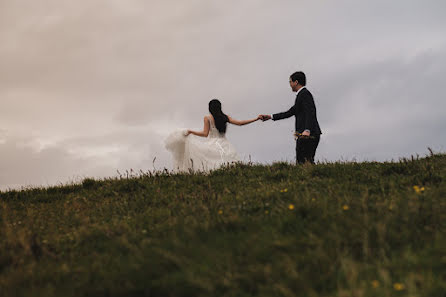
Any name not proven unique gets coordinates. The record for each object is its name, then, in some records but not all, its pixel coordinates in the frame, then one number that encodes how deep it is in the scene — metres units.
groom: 11.80
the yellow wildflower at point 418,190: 5.89
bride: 12.30
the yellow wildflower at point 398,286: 3.24
